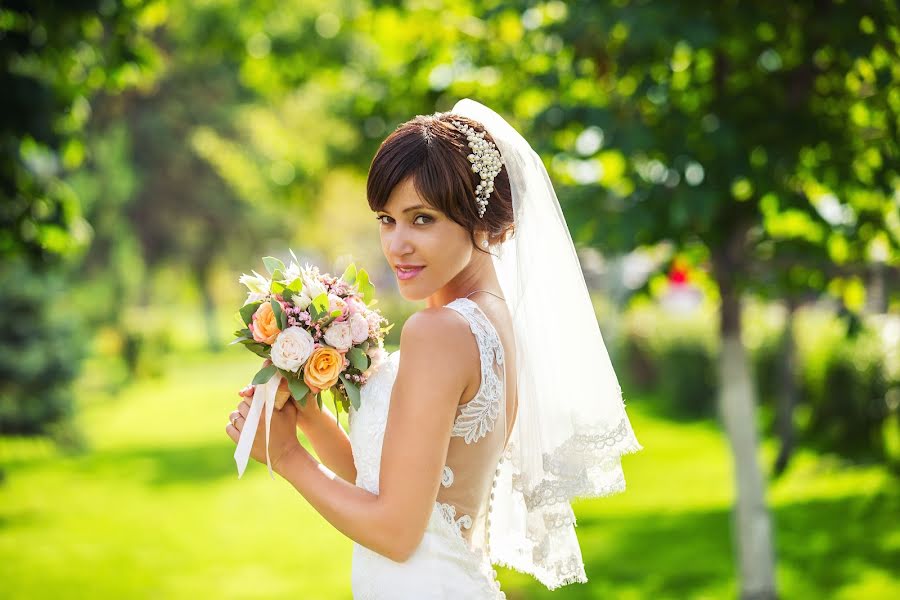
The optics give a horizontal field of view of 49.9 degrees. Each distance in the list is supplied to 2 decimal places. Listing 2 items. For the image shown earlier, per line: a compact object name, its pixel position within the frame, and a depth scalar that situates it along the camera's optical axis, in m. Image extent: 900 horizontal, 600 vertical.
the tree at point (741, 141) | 4.42
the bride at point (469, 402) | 2.22
